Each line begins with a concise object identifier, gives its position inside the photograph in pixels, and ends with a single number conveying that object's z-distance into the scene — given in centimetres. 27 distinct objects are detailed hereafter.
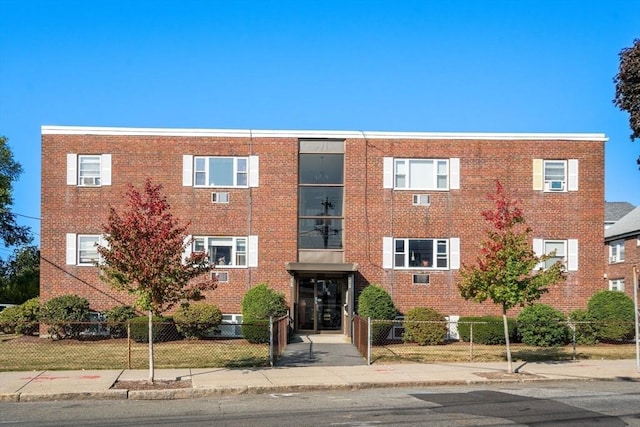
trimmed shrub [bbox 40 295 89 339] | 2523
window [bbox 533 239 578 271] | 2800
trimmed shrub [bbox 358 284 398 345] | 2497
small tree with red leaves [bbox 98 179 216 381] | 1616
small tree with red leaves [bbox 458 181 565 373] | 1852
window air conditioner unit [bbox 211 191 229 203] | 2781
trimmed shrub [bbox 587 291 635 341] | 2534
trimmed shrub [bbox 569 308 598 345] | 2548
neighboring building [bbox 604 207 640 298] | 4284
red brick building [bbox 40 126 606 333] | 2759
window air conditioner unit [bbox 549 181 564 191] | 2820
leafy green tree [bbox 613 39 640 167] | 1923
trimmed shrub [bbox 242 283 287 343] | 2436
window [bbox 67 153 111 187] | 2758
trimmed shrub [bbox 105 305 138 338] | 2594
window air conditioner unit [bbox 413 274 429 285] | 2783
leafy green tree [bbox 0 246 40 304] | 4475
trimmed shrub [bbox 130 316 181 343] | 2476
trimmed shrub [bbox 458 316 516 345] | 2514
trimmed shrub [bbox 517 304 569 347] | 2478
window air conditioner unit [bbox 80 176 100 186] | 2780
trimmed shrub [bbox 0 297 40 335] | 2675
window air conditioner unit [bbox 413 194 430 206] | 2808
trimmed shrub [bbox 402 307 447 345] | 2512
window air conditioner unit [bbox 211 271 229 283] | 2759
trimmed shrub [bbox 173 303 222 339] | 2547
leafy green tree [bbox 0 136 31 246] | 4294
